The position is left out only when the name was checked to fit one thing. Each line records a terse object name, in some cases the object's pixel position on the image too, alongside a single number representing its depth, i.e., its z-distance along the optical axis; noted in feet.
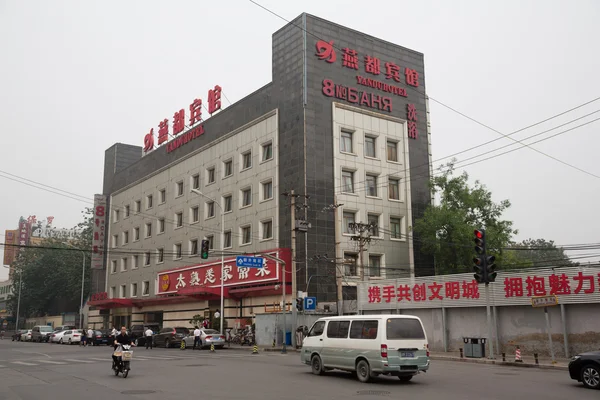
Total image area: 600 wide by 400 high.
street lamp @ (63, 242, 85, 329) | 226.58
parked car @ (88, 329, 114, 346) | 162.30
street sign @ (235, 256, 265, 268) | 114.21
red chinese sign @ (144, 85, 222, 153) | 163.63
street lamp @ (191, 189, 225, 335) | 144.66
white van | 51.44
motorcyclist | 59.13
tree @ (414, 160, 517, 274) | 130.41
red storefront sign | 131.75
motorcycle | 58.44
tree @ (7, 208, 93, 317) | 268.00
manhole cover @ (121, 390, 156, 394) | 45.98
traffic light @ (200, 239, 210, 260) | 108.58
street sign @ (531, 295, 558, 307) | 75.15
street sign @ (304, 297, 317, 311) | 111.24
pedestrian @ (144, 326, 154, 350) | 118.85
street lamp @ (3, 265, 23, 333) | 281.50
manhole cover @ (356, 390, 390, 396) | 44.32
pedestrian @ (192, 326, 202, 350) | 115.85
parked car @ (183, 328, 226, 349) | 115.65
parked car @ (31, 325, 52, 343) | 197.03
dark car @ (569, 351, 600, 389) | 48.16
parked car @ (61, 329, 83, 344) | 171.32
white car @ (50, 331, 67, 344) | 179.40
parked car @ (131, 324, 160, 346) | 145.93
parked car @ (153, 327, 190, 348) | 127.65
